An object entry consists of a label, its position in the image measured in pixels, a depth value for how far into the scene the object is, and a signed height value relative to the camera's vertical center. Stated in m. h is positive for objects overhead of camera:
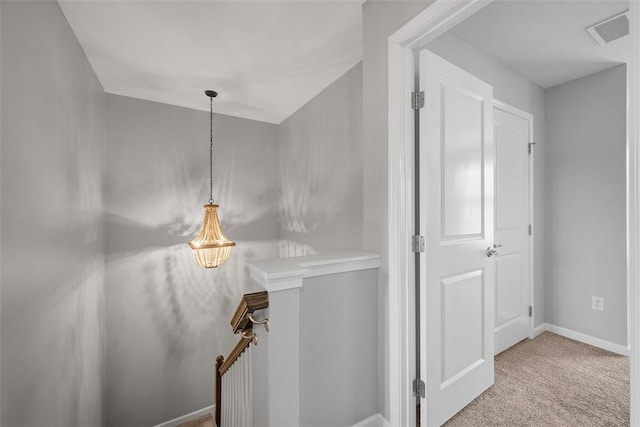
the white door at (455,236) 1.49 -0.13
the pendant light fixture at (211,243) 2.87 -0.28
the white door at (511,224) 2.41 -0.09
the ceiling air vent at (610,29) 1.83 +1.25
